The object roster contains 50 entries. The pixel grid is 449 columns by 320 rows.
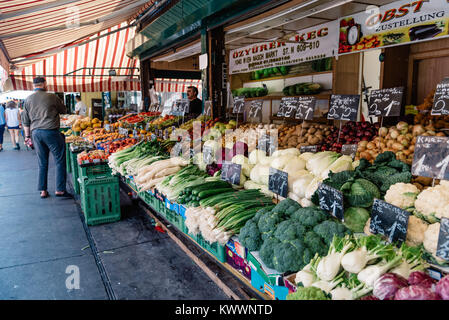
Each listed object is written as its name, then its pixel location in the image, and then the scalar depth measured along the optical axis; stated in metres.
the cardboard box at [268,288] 1.91
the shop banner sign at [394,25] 4.39
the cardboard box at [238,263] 2.39
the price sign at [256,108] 4.15
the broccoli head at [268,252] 2.01
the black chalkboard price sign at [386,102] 2.75
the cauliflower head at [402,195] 2.02
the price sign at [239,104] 4.37
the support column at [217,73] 5.44
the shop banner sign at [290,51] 6.38
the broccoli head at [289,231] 2.01
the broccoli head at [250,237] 2.18
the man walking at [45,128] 5.74
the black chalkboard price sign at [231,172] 3.15
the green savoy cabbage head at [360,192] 2.13
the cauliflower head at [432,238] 1.75
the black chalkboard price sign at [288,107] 3.75
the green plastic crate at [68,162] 7.63
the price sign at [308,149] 3.38
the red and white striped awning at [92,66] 10.68
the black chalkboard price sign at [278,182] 2.65
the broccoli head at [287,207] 2.32
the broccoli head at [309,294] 1.53
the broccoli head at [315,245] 1.92
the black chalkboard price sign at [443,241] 1.60
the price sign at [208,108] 5.54
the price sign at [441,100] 2.41
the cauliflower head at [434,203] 1.85
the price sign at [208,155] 3.81
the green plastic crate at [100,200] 4.57
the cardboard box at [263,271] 1.94
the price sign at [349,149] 3.14
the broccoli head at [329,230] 1.95
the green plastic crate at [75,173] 6.12
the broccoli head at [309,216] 2.11
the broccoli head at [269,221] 2.21
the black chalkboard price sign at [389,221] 1.79
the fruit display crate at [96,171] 4.57
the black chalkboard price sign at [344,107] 3.07
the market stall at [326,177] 1.68
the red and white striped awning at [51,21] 4.57
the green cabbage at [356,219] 2.12
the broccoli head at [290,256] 1.87
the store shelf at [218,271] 2.48
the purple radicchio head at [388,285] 1.42
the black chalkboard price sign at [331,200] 2.06
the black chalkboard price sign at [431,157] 1.93
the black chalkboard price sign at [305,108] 3.50
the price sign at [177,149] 4.50
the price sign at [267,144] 3.70
